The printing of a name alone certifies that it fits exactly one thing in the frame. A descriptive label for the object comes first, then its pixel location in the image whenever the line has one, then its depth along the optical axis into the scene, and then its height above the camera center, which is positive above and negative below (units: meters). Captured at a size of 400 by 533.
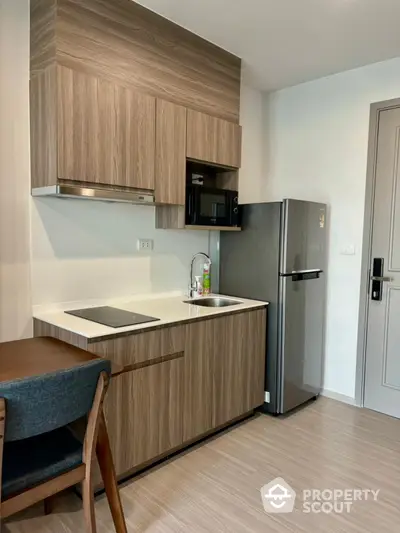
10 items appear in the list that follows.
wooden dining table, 1.53 -0.53
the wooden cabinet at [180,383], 2.03 -0.88
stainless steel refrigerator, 2.83 -0.33
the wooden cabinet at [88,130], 1.97 +0.55
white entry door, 2.92 -0.30
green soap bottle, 3.16 -0.36
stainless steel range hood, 2.00 +0.21
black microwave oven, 2.66 +0.20
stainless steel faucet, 3.11 -0.39
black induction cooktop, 2.08 -0.47
